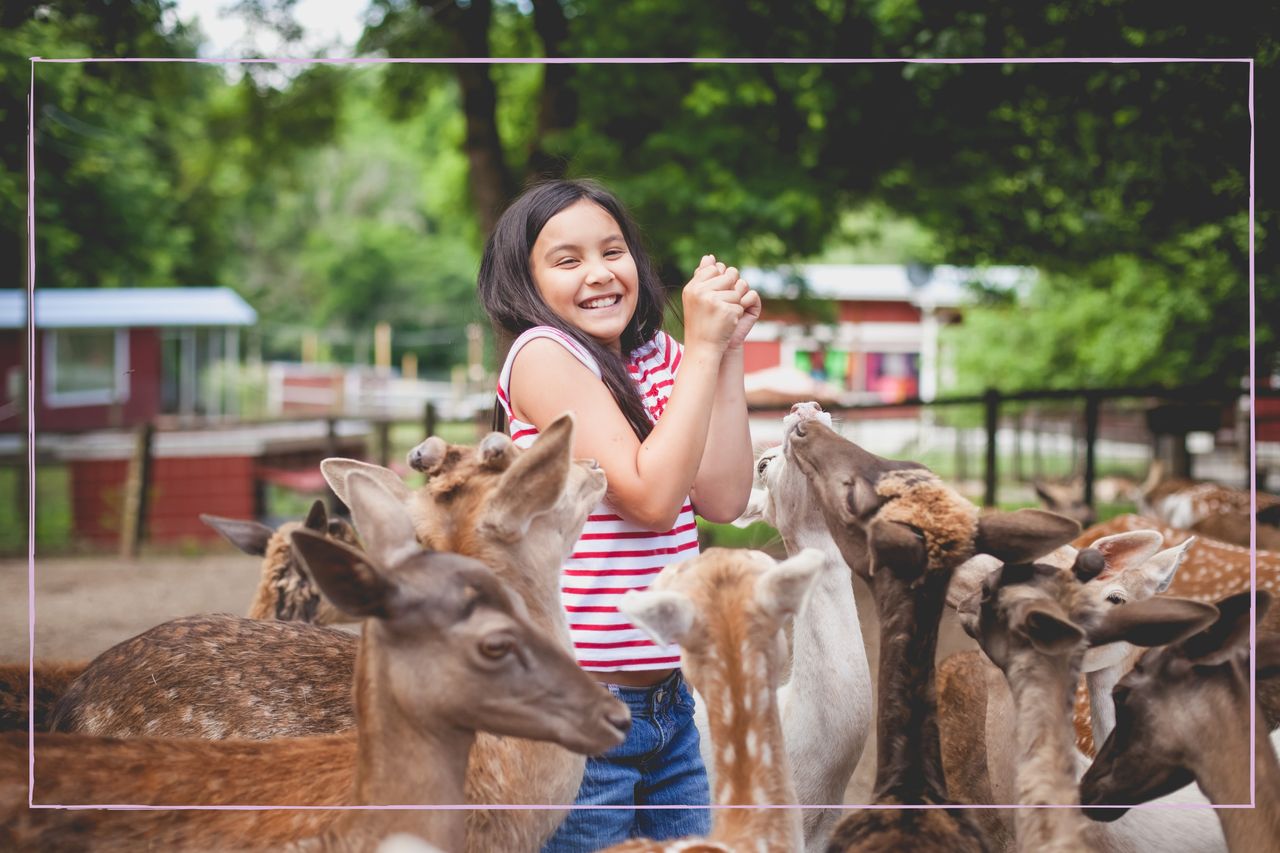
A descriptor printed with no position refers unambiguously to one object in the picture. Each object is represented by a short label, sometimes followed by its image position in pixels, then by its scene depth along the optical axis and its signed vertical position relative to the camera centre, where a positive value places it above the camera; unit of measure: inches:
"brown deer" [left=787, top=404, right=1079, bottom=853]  77.9 -12.1
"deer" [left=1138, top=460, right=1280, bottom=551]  222.4 -18.5
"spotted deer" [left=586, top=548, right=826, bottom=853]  73.0 -17.1
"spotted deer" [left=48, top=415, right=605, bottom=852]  75.9 -7.1
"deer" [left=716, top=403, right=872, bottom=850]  91.7 -21.2
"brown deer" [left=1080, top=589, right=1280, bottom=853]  78.5 -22.3
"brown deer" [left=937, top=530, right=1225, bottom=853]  85.7 -26.3
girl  84.4 +0.5
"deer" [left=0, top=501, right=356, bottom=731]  149.6 -19.6
